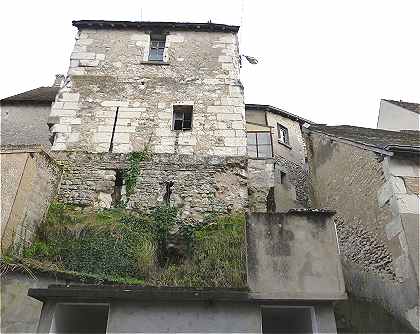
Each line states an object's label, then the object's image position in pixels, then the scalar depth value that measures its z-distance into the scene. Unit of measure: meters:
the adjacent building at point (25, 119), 13.56
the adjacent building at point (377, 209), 7.25
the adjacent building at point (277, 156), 16.16
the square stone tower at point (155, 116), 9.09
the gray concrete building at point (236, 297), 5.94
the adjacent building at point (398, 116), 12.55
